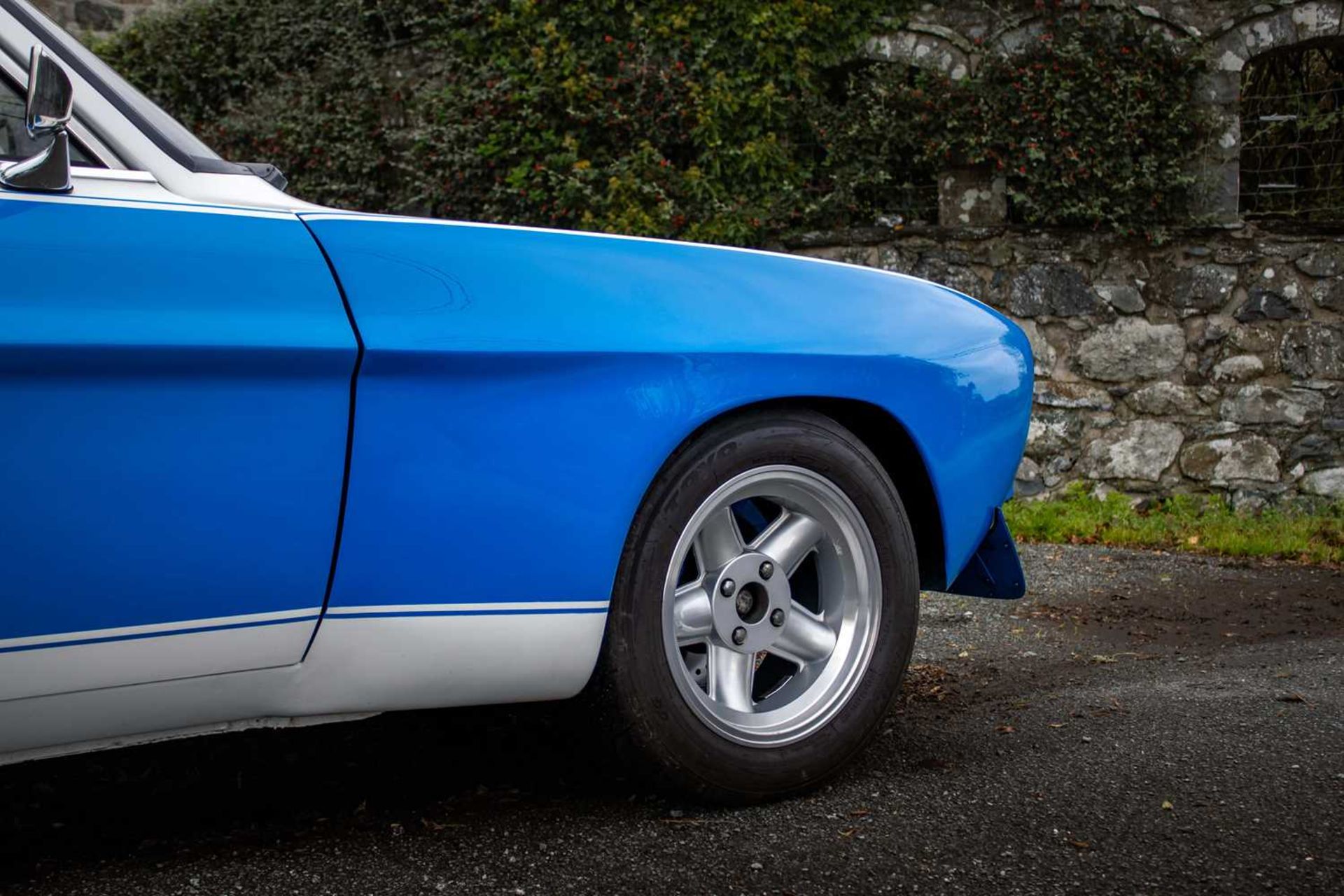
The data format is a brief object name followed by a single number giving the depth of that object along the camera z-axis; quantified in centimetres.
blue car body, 176
